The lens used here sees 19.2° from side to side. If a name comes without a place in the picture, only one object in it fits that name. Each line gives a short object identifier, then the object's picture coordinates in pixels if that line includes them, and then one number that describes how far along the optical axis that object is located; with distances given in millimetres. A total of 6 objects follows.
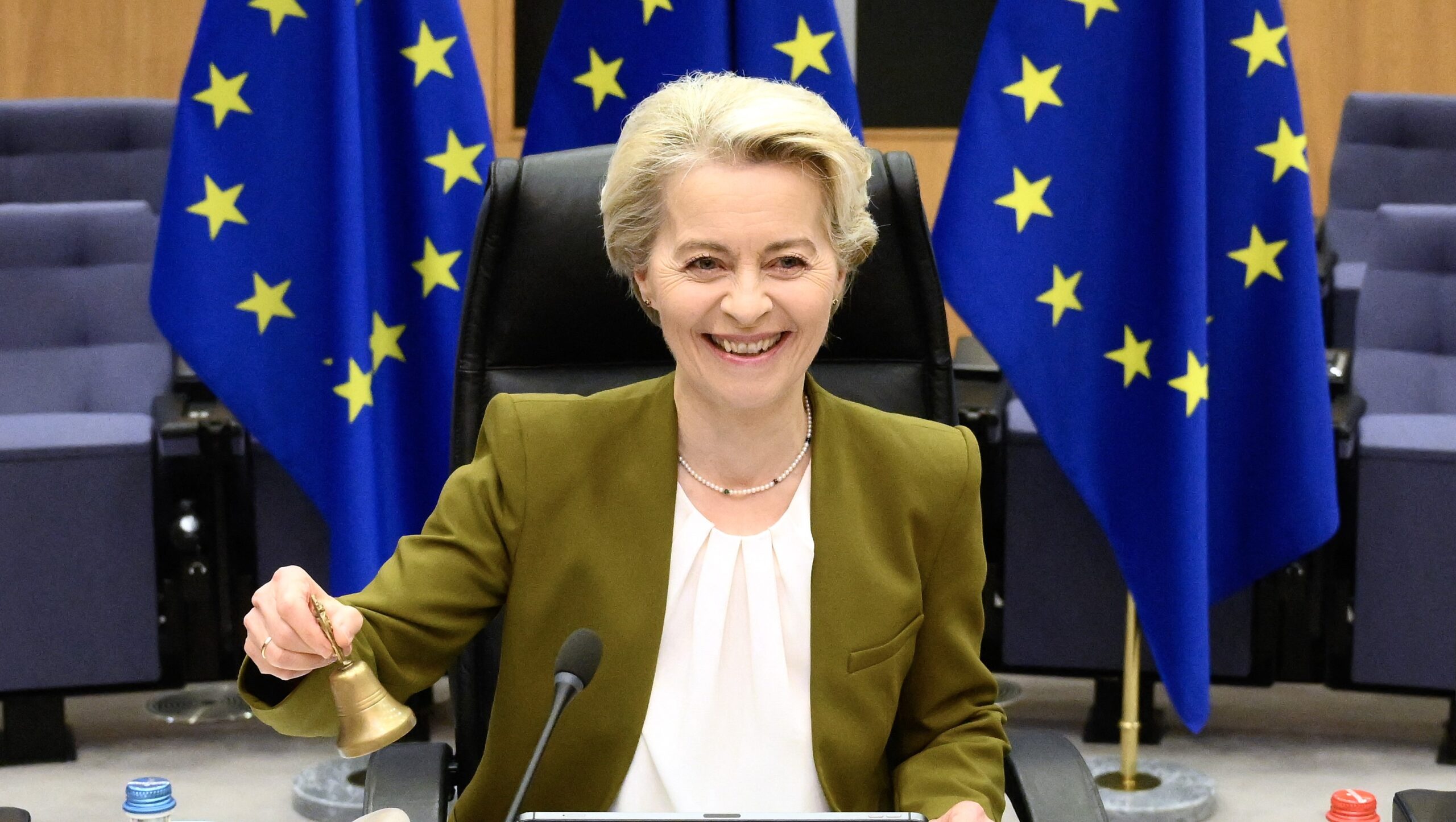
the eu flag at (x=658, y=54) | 4175
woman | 3056
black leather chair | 3268
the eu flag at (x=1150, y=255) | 4096
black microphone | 2757
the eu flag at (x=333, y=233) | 4130
